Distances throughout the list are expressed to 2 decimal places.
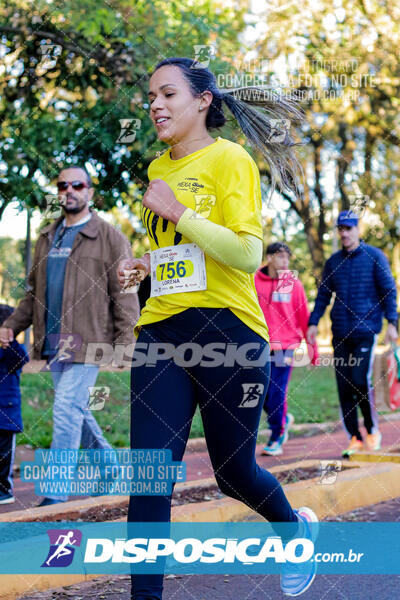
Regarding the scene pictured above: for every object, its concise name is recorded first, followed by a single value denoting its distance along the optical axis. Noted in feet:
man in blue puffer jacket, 23.59
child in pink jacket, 25.39
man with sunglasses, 17.48
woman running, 9.65
